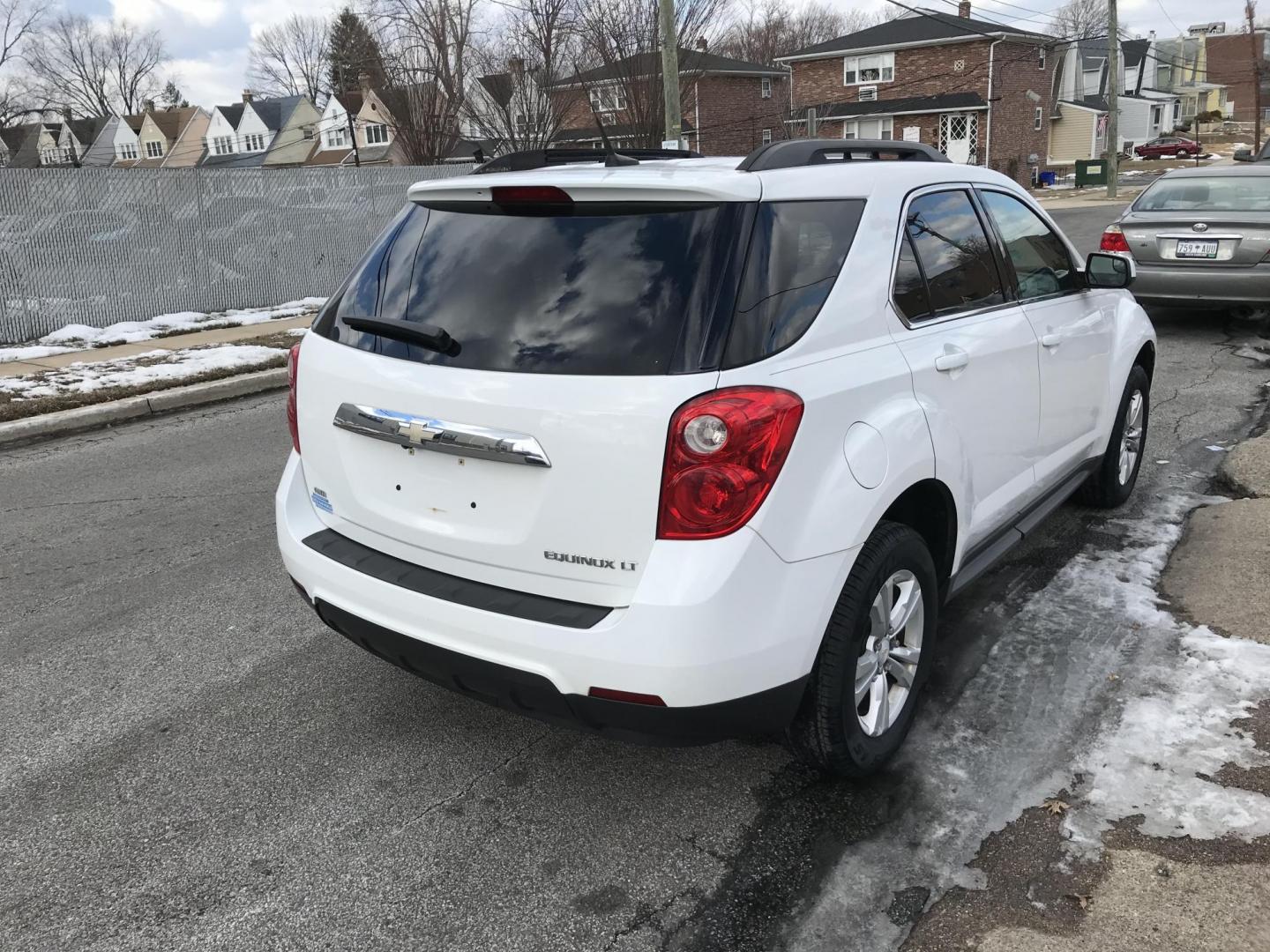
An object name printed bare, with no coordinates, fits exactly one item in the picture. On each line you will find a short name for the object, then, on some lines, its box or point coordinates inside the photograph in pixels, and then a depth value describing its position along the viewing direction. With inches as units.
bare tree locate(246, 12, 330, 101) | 2593.5
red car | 2293.3
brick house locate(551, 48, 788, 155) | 898.1
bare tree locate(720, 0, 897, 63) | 2476.9
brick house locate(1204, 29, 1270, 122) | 3804.1
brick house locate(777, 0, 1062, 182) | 1834.4
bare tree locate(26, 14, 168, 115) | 2866.6
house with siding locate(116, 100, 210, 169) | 2783.0
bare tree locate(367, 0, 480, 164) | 913.5
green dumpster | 1754.4
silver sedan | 348.8
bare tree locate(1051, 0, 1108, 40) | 3298.0
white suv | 94.0
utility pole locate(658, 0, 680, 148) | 663.1
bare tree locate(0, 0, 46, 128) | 2319.1
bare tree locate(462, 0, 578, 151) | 883.4
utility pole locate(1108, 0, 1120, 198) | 1304.1
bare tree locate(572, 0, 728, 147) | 874.8
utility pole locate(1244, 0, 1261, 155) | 1888.5
